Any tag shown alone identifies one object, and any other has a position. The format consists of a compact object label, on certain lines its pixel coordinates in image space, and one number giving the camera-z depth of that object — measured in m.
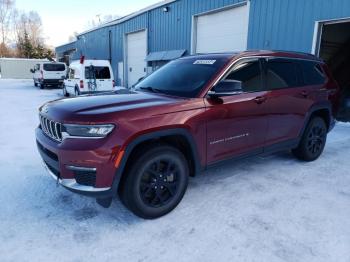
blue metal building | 8.23
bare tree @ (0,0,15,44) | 53.43
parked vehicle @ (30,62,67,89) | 20.20
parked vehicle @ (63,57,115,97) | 12.89
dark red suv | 2.63
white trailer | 36.41
